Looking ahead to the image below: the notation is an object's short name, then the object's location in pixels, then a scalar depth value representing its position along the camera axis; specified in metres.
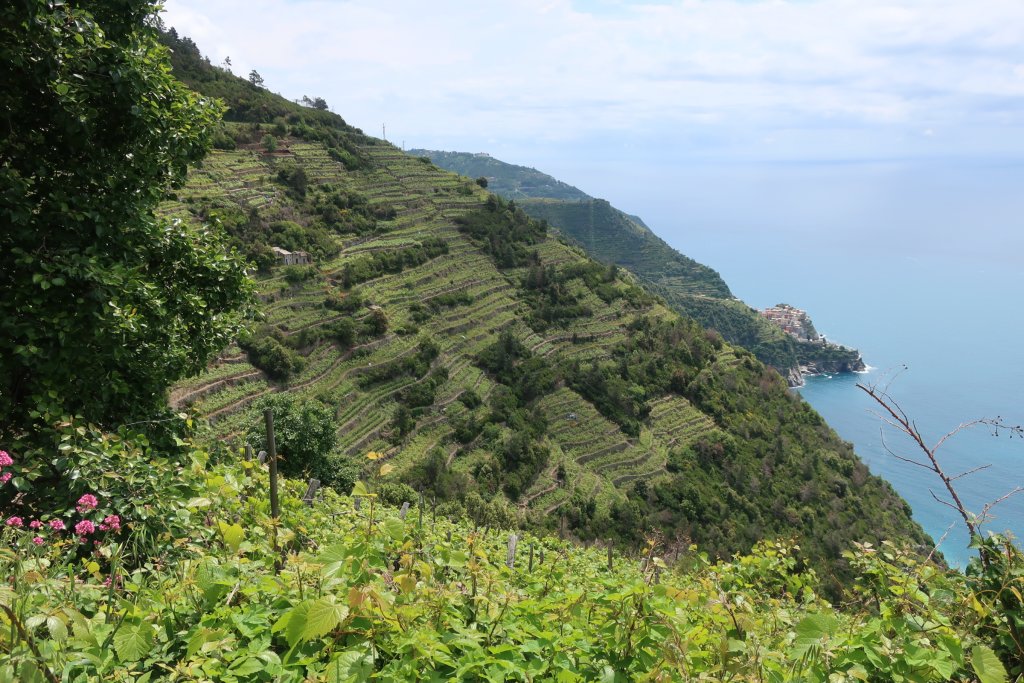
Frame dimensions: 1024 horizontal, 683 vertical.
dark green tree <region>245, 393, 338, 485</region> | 16.70
